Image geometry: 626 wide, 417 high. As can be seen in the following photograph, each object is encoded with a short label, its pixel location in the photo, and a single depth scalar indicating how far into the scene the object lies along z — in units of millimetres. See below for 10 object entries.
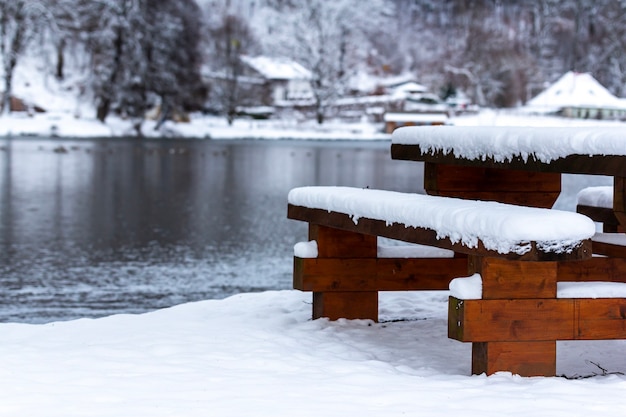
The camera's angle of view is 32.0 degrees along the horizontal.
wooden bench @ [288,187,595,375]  5008
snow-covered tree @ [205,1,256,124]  81125
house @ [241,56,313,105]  92875
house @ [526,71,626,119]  81250
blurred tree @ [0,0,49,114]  65438
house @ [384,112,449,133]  78188
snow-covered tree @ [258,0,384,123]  80938
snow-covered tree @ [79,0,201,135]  65000
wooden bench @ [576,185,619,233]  7602
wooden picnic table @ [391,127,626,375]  5289
